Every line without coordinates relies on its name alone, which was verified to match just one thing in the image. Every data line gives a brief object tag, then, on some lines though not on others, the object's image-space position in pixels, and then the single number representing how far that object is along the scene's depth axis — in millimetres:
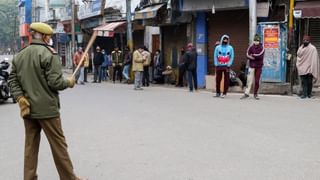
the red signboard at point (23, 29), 54653
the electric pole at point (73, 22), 33759
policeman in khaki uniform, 5273
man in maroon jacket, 14250
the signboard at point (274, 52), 16594
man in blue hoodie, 14656
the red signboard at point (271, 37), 16703
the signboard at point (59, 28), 39744
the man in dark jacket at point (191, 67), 17422
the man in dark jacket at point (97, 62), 24969
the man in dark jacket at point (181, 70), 20562
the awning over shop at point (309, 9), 15797
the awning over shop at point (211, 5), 18703
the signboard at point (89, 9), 32066
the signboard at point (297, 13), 16000
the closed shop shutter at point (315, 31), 17062
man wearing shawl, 14336
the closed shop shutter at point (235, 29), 19578
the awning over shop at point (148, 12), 22422
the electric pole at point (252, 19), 17156
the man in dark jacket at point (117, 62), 24922
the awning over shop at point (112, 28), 26183
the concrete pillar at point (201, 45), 21172
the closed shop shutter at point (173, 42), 23297
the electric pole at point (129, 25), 25125
